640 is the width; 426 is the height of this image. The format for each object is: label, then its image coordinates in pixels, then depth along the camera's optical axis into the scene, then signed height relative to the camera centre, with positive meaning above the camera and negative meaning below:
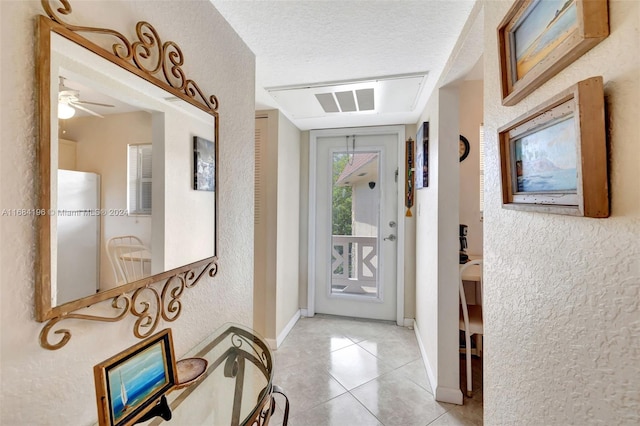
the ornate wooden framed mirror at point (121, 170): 0.61 +0.14
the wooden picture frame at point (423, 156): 2.14 +0.52
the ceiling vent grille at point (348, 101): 2.03 +0.97
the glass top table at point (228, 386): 0.86 -0.63
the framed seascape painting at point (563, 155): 0.49 +0.14
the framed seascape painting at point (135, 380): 0.62 -0.44
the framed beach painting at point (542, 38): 0.50 +0.42
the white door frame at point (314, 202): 2.87 +0.18
